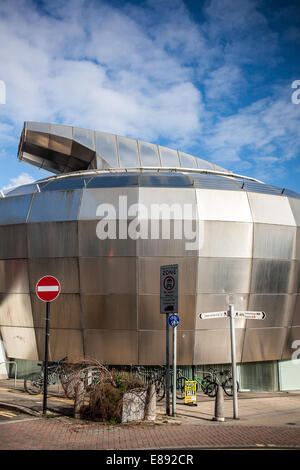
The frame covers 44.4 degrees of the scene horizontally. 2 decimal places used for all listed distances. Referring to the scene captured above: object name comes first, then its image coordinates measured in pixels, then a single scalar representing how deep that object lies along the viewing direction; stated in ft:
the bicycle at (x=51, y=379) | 38.37
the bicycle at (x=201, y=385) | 48.61
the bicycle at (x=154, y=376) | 48.46
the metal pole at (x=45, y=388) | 33.44
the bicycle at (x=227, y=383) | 49.80
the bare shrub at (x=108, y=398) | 31.63
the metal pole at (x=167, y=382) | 35.35
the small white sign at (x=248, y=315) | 37.06
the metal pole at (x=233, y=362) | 34.76
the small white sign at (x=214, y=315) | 36.63
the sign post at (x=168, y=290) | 37.58
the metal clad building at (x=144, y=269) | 49.08
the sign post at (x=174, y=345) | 34.53
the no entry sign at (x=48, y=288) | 36.19
